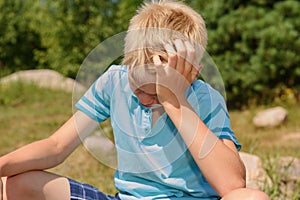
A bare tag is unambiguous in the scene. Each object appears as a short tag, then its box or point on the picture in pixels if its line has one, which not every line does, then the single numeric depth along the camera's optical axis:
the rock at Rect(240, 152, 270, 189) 3.54
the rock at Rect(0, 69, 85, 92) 10.52
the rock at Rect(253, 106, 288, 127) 7.45
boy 1.89
